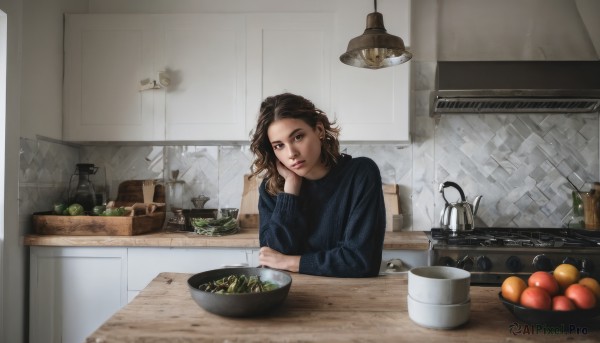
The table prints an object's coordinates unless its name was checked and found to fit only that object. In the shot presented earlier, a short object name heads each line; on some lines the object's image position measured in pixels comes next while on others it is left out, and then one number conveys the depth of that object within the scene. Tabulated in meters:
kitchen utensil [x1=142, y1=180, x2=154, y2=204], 3.09
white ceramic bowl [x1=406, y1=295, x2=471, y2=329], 0.97
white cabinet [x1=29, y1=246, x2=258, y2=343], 2.55
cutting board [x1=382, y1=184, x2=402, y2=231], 2.99
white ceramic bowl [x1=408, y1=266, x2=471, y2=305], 0.98
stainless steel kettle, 2.75
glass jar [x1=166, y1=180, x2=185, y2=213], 3.20
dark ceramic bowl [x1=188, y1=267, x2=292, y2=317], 1.02
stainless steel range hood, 2.68
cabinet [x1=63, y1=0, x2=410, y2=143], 2.82
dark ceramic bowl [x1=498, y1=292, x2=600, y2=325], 0.96
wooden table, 0.94
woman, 1.52
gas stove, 2.37
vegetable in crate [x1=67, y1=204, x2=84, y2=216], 2.65
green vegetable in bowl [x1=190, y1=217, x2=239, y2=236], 2.66
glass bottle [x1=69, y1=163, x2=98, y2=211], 2.88
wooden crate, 2.59
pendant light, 1.70
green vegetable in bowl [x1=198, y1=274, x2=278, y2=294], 1.12
